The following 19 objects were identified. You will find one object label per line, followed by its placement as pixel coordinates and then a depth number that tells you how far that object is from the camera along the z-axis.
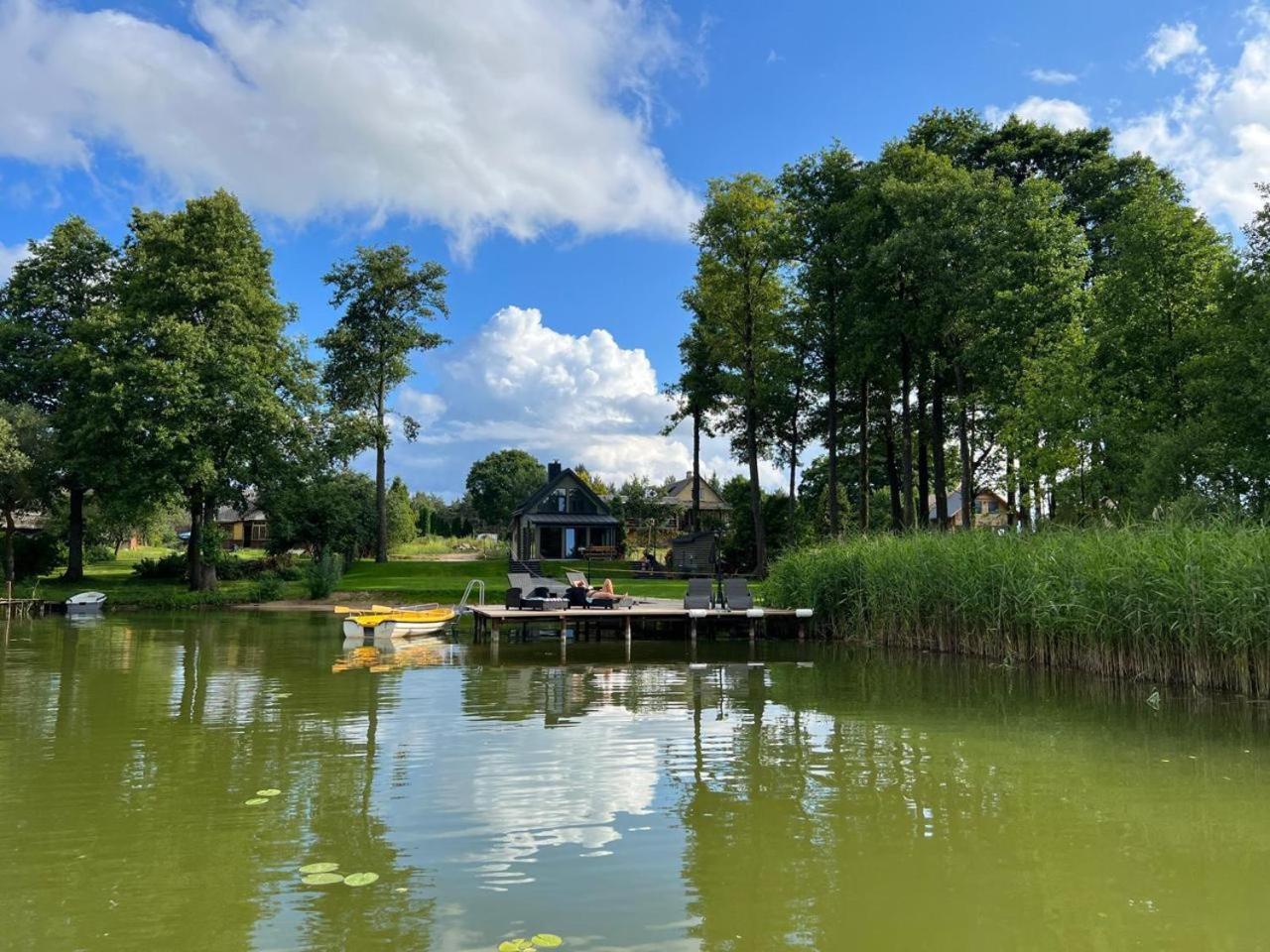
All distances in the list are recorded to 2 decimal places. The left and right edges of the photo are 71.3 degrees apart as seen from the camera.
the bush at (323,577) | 32.50
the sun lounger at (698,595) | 20.70
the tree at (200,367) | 31.11
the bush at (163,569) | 36.22
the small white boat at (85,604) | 28.89
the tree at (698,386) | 39.97
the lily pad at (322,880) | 5.36
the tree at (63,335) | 32.38
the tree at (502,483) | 87.06
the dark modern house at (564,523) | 49.48
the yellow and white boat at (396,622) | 19.58
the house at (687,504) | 54.75
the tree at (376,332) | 44.62
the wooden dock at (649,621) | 19.84
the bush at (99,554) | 48.05
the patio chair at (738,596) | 20.47
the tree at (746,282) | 33.66
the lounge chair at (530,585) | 22.77
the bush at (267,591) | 31.88
